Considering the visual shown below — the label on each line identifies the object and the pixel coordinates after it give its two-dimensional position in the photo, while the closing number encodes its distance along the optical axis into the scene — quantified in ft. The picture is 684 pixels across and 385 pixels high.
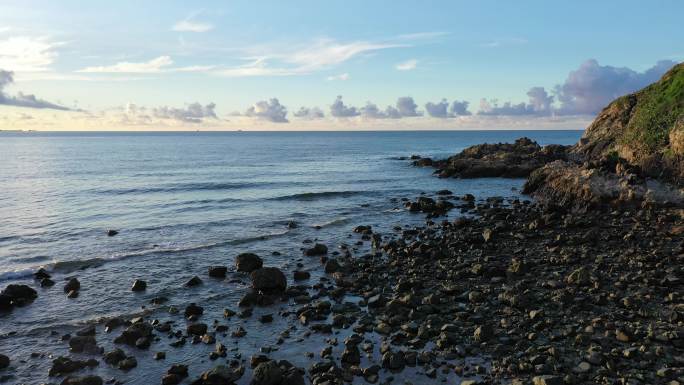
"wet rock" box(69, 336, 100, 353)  50.72
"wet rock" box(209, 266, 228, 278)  75.10
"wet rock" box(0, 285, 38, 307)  64.80
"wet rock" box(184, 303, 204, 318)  59.67
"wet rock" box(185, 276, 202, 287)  71.46
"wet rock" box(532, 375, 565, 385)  37.93
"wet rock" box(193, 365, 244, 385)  42.73
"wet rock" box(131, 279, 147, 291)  70.08
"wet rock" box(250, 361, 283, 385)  41.32
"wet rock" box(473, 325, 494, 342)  46.88
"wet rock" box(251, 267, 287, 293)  65.98
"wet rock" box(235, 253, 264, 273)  77.10
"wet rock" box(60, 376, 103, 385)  42.78
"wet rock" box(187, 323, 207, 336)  53.93
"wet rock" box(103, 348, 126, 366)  47.83
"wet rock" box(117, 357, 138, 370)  46.83
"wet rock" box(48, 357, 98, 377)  46.32
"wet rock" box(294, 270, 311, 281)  72.43
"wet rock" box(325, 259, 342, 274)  74.79
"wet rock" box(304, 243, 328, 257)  86.58
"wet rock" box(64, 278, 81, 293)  69.87
